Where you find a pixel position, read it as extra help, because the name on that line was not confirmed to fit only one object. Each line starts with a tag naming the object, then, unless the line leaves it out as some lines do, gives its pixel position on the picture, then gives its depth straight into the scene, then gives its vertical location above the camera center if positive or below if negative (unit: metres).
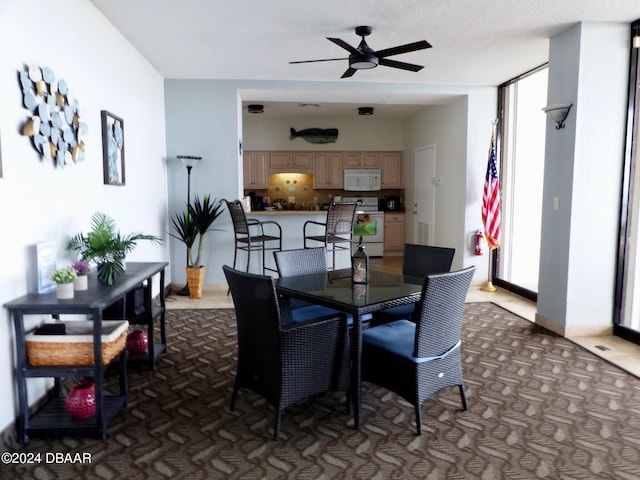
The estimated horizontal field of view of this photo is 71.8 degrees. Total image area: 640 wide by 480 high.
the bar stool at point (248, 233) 4.97 -0.42
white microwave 8.85 +0.41
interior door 7.06 +0.08
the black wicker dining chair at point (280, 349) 2.14 -0.76
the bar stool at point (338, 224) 5.19 -0.30
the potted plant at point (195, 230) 5.10 -0.36
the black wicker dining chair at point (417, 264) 3.04 -0.47
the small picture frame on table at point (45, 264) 2.36 -0.36
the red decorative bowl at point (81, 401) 2.24 -1.03
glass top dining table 2.27 -0.53
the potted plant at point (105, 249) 2.57 -0.30
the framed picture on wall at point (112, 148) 3.40 +0.40
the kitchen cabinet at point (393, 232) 8.73 -0.64
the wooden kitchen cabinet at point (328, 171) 8.80 +0.57
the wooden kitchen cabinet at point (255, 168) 8.67 +0.61
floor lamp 5.09 +0.38
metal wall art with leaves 2.34 +0.48
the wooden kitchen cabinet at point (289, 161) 8.71 +0.75
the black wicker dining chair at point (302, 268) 2.85 -0.49
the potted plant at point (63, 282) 2.20 -0.42
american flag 5.43 -0.02
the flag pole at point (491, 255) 5.44 -0.72
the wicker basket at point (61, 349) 2.17 -0.74
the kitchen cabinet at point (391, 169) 8.85 +0.62
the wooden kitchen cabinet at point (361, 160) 8.83 +0.79
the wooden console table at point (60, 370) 2.13 -0.83
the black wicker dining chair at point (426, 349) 2.20 -0.79
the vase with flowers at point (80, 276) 2.37 -0.42
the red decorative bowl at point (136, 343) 3.13 -1.02
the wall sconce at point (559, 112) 3.73 +0.76
